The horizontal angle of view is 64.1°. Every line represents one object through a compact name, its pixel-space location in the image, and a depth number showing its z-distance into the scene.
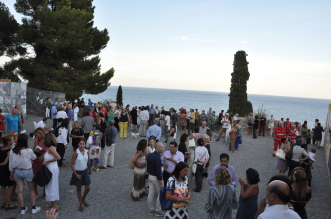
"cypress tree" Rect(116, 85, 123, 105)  28.14
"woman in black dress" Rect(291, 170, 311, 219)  4.24
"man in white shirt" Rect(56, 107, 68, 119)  11.16
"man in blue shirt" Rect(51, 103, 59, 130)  13.47
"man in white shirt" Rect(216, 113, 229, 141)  14.95
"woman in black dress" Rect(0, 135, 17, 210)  5.50
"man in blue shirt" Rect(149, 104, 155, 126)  17.14
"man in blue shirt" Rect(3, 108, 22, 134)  9.36
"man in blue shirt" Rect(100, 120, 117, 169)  8.88
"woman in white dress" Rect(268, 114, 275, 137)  17.39
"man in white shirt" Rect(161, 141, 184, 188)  6.04
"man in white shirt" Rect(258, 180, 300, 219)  2.84
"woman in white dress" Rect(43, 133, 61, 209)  5.54
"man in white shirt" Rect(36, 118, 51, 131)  9.24
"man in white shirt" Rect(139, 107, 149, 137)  14.42
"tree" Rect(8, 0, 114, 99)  21.92
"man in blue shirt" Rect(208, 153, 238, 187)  5.10
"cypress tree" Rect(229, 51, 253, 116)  23.78
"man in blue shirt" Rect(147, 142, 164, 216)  5.68
